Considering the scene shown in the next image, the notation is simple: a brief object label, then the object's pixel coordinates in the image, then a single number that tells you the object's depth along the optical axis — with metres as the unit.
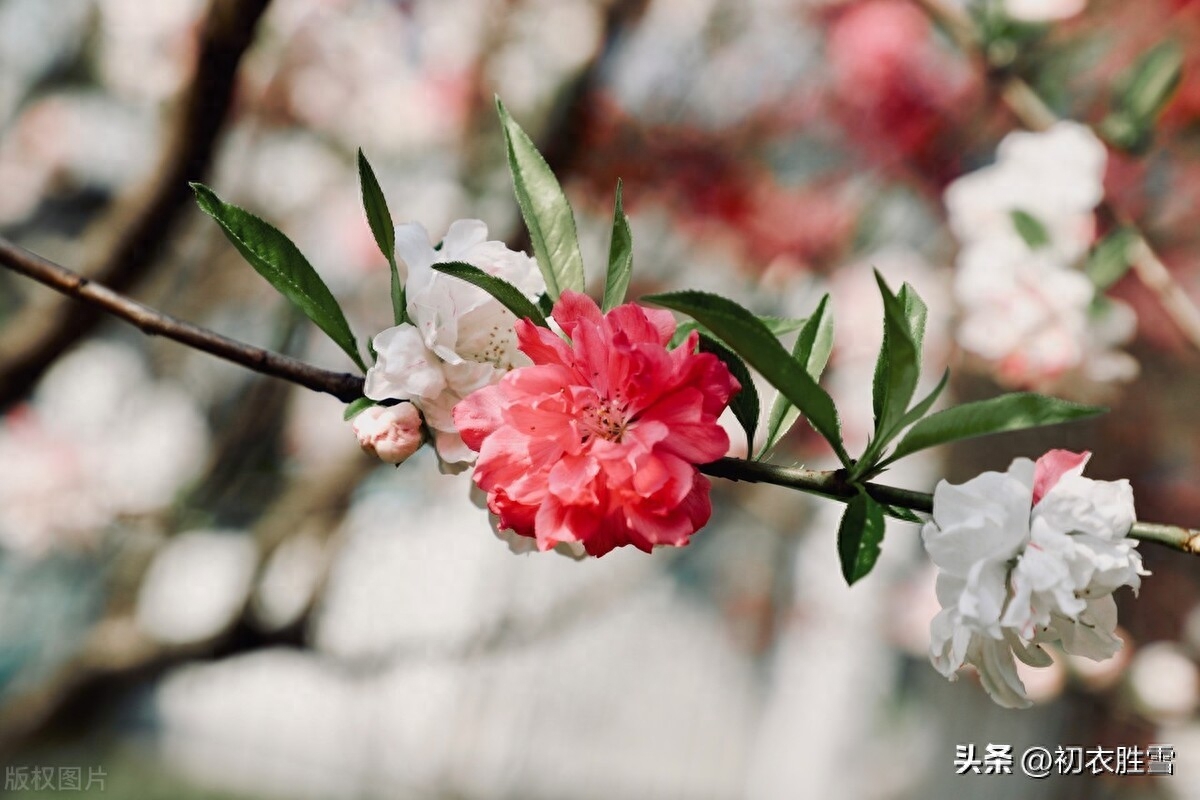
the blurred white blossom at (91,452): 2.15
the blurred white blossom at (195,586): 1.57
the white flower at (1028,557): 0.35
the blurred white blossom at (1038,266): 1.15
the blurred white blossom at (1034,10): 1.17
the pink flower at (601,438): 0.34
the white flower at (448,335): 0.38
